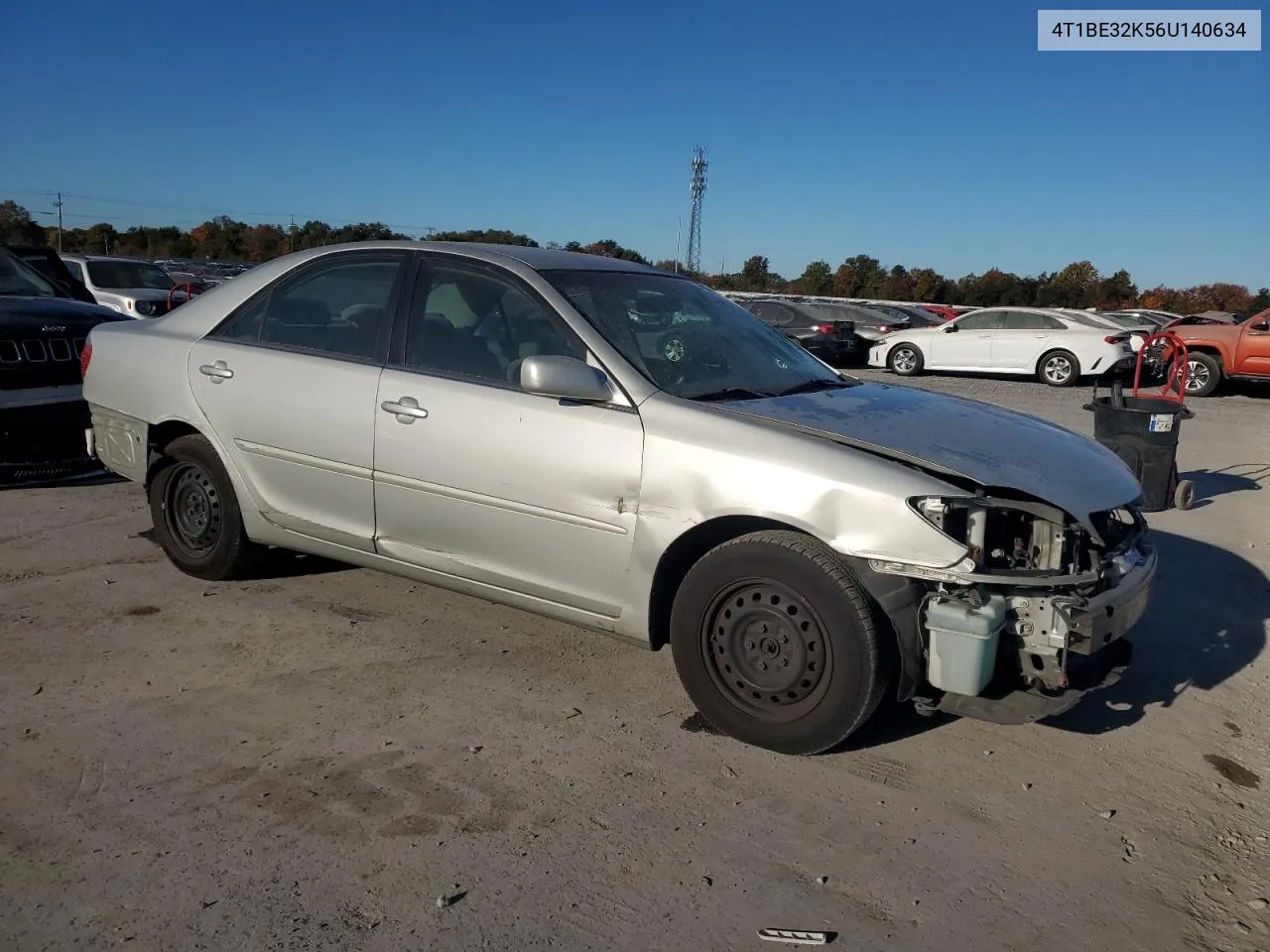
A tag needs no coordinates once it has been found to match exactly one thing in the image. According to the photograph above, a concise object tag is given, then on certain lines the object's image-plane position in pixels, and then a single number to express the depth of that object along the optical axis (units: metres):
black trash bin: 7.27
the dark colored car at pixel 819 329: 22.47
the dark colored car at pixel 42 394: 6.37
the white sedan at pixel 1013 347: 18.70
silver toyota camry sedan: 3.21
